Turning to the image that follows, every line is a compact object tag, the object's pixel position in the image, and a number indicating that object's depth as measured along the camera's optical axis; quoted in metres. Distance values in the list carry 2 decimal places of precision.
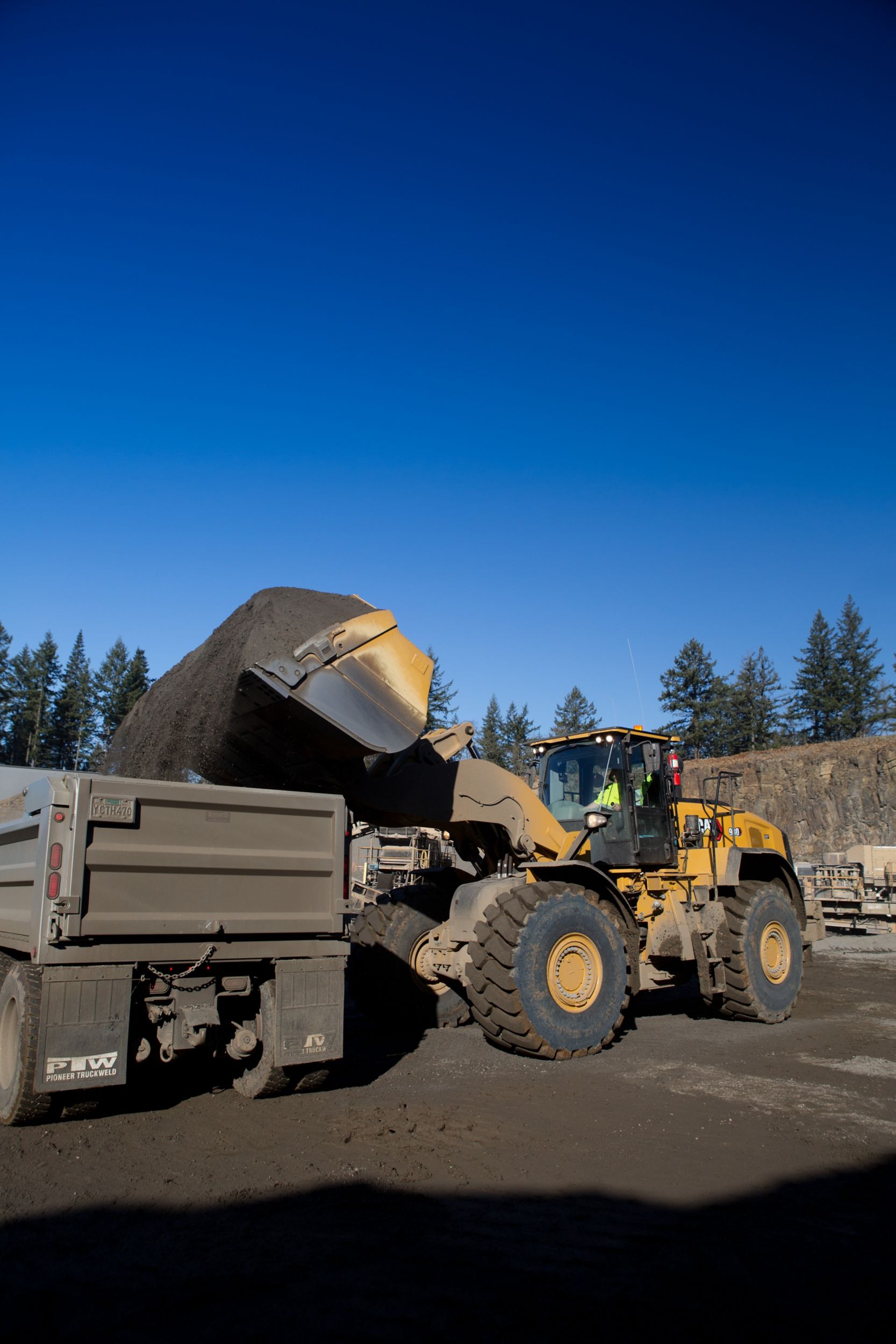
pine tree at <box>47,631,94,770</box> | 64.25
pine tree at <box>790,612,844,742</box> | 68.12
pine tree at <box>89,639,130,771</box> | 62.53
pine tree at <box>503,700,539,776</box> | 72.50
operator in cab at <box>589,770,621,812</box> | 9.32
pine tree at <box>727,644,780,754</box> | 62.50
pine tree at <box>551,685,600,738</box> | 77.81
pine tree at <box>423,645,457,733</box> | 59.16
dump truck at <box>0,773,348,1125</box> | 4.87
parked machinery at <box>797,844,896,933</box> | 20.89
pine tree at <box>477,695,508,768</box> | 71.56
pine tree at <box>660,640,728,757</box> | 61.12
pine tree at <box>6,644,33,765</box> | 64.88
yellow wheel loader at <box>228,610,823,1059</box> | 6.52
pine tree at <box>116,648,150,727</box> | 60.56
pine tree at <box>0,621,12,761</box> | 64.06
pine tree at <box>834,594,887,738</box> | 66.38
